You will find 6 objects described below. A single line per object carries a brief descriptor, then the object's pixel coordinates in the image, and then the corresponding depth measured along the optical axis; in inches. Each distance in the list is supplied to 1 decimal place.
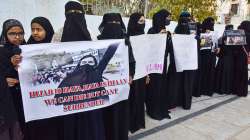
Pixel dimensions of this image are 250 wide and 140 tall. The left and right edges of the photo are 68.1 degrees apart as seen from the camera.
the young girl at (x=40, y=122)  72.9
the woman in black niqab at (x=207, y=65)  153.0
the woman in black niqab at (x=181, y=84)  132.5
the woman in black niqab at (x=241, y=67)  163.0
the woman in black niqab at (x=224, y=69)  163.1
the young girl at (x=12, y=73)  62.4
